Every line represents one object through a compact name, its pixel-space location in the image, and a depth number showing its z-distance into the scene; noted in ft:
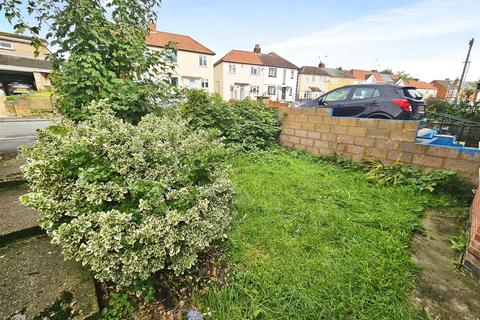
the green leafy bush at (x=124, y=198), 4.32
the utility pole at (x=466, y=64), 49.83
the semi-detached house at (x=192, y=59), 75.51
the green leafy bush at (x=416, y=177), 10.91
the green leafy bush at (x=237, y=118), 17.03
